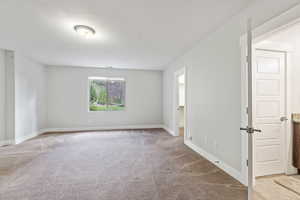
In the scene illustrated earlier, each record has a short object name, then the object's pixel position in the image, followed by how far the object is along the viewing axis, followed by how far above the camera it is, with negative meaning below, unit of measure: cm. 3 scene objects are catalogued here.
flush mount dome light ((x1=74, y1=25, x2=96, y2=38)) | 247 +126
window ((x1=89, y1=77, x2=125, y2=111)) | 584 +23
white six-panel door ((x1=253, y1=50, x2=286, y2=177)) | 217 -17
